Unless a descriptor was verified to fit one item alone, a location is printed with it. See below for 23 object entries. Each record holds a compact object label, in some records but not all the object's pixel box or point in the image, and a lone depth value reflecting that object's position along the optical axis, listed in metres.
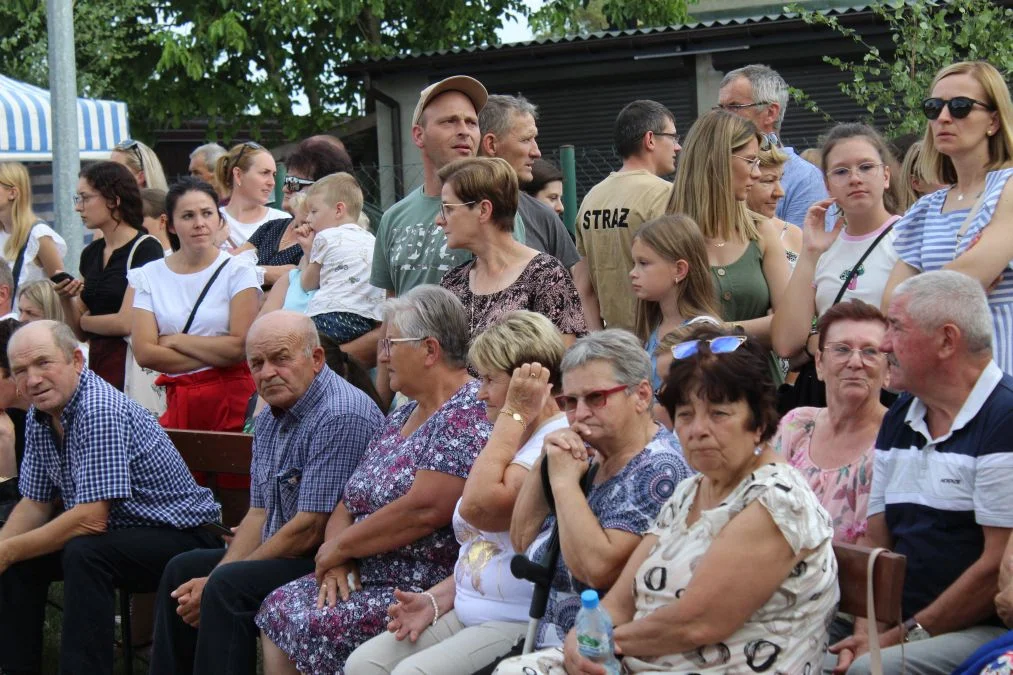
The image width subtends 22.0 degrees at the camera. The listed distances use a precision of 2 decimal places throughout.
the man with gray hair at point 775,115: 12.43
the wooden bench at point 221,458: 11.94
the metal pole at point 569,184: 14.85
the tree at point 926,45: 15.09
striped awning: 22.64
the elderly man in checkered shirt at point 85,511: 10.76
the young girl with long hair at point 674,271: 9.73
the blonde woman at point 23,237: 16.27
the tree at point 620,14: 38.63
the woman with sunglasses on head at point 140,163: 17.51
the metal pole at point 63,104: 17.65
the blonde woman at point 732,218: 10.23
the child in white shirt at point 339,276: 12.28
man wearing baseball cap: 11.30
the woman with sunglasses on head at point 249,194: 15.43
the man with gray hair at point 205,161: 17.94
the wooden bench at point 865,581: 6.53
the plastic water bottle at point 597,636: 6.78
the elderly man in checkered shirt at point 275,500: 9.72
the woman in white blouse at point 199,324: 13.06
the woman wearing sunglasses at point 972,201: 8.20
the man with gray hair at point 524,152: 11.67
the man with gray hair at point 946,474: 6.71
